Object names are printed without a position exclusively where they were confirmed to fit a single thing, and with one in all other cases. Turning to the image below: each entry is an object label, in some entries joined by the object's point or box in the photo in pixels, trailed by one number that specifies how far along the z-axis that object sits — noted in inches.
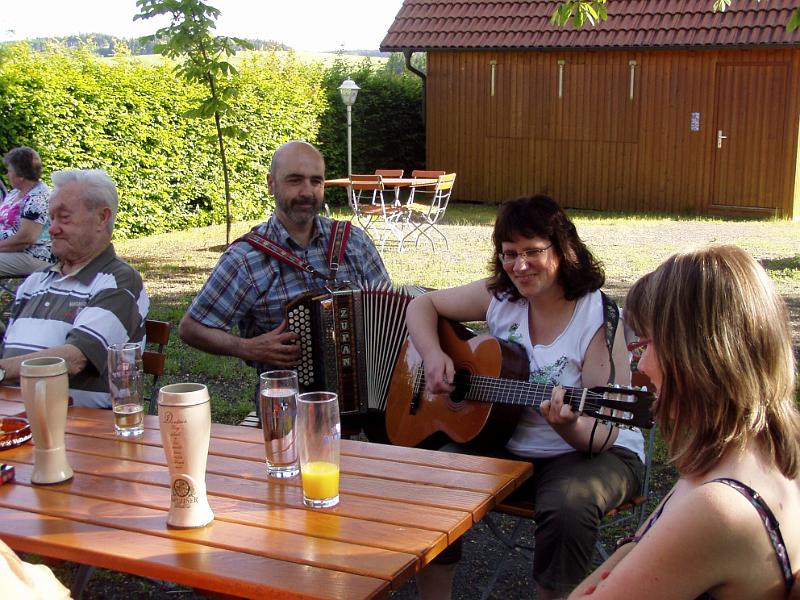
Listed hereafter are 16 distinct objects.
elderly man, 132.5
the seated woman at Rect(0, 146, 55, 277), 285.9
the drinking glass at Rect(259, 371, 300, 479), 89.4
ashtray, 104.0
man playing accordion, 152.5
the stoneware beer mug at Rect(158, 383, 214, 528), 78.0
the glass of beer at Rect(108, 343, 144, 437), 105.0
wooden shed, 581.0
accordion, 142.6
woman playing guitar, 107.8
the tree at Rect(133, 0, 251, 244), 367.9
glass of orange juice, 83.1
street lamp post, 570.3
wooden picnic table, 73.1
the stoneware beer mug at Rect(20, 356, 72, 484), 89.5
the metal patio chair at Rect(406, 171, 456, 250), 456.6
